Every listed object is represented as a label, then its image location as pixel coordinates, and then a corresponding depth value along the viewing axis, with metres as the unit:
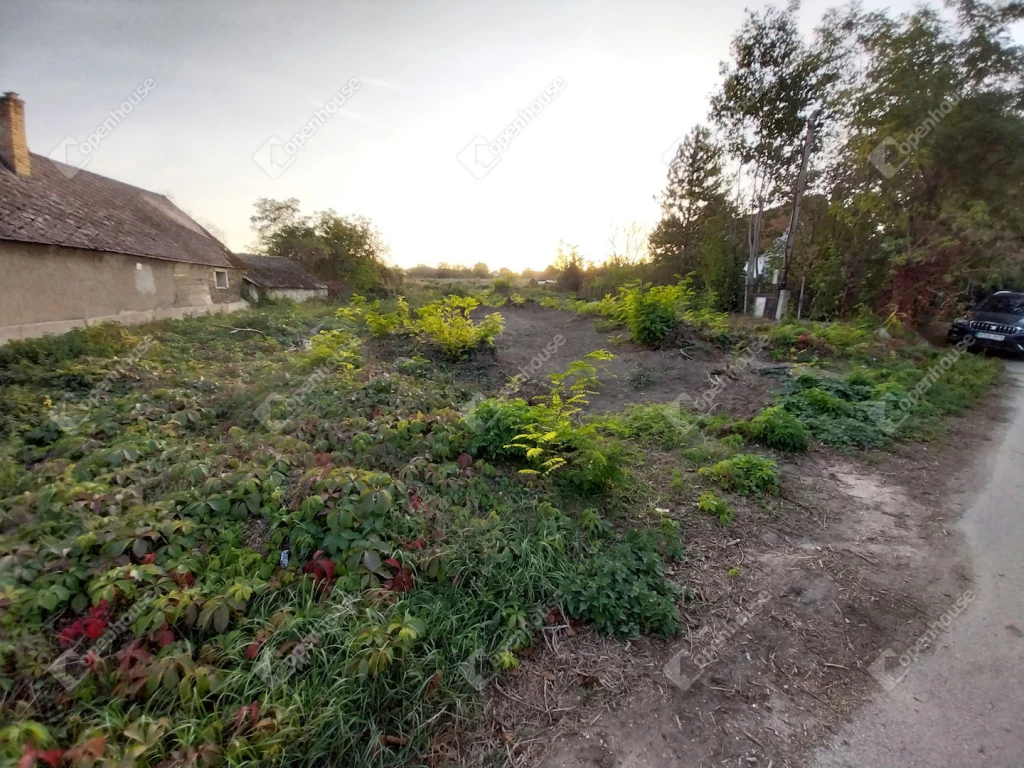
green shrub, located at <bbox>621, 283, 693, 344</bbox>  11.27
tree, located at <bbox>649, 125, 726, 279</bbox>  19.69
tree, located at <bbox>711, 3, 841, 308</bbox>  14.43
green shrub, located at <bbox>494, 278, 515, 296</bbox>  29.76
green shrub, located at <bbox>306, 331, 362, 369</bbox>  7.62
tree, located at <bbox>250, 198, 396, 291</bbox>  27.12
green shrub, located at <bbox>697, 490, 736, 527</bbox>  3.94
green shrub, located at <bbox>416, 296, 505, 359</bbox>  9.40
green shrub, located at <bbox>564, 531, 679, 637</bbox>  2.77
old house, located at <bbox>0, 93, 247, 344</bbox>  8.71
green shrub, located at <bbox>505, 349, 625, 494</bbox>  3.86
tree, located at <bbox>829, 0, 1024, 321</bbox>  10.52
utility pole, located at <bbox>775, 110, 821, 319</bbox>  14.35
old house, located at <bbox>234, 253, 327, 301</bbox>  20.37
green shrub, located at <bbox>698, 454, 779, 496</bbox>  4.46
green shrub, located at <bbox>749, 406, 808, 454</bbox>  5.49
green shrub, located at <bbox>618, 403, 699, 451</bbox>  5.69
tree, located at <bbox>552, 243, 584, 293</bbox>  27.34
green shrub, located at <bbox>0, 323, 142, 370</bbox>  7.55
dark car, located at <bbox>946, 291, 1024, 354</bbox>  11.11
